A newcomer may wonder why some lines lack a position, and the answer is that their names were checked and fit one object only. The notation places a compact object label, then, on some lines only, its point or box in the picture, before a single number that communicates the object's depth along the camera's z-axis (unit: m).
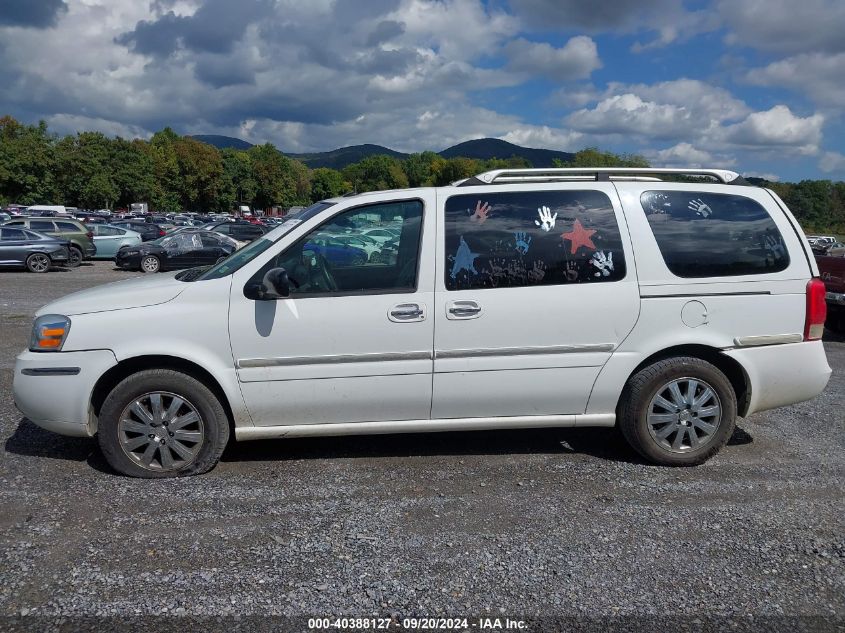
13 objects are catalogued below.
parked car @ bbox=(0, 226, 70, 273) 20.23
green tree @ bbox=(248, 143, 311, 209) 132.50
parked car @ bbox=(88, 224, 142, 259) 24.67
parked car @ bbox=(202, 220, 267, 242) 27.54
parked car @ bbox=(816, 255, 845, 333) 10.23
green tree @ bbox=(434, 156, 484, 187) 170.10
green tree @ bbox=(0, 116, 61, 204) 72.06
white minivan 4.31
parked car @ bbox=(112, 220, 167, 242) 35.38
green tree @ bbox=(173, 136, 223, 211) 111.06
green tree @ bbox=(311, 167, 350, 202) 178.75
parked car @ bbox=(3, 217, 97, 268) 23.08
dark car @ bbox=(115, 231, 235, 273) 21.23
